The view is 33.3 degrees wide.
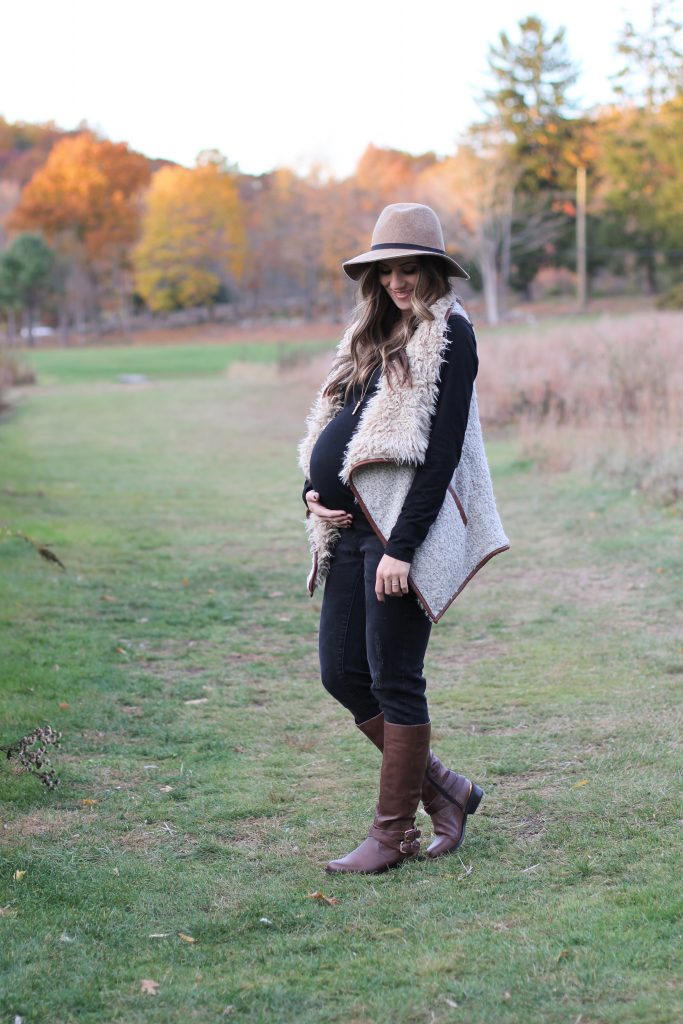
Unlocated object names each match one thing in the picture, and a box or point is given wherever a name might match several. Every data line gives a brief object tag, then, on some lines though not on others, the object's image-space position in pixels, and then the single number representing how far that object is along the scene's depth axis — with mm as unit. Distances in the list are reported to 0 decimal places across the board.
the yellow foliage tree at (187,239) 72938
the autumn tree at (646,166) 51906
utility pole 54094
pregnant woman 3426
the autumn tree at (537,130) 60031
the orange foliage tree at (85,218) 76688
